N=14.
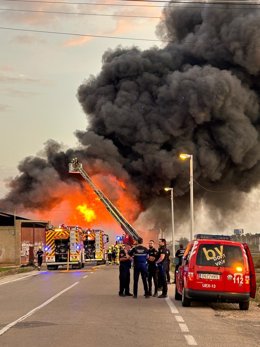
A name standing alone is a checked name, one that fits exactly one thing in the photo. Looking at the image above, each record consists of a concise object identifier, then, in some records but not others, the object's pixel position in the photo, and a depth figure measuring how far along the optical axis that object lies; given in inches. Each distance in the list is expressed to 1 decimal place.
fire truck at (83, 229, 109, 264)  1829.5
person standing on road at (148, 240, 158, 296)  764.0
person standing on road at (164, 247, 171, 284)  897.3
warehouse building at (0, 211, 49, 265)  2027.6
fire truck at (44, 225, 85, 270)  1633.9
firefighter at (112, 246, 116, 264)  1967.3
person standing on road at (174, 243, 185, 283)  731.7
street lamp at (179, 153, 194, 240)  1417.7
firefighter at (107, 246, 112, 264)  1976.0
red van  619.5
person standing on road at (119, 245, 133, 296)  760.8
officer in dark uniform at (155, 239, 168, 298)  751.7
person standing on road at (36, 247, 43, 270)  1689.0
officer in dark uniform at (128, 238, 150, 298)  742.5
